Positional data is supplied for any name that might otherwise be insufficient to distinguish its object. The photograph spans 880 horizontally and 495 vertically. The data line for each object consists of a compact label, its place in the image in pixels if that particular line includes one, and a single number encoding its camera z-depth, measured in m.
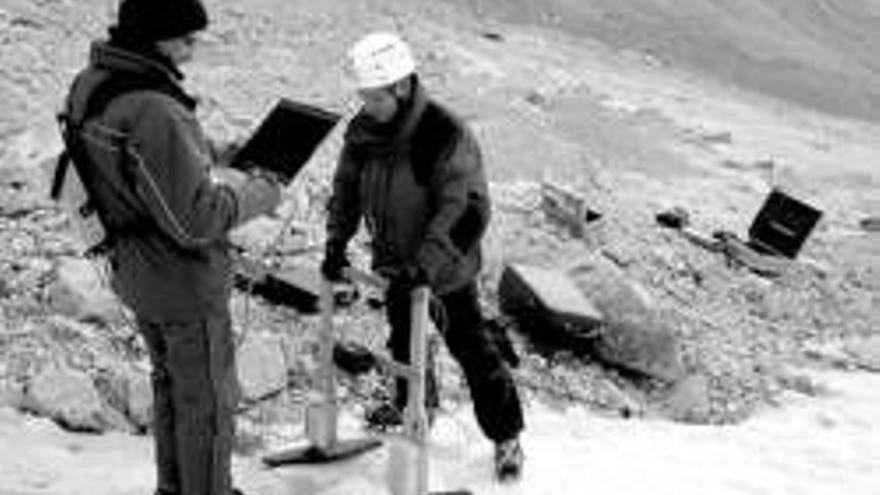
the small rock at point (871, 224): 16.89
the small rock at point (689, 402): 9.58
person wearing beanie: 5.36
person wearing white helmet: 6.60
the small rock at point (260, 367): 8.00
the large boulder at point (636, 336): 9.80
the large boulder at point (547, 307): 9.59
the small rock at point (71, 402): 7.50
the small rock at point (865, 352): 11.60
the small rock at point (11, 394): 7.58
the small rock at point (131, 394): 7.61
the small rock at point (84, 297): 8.39
